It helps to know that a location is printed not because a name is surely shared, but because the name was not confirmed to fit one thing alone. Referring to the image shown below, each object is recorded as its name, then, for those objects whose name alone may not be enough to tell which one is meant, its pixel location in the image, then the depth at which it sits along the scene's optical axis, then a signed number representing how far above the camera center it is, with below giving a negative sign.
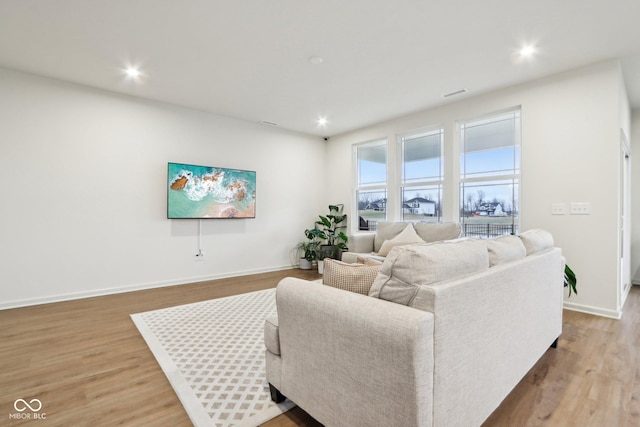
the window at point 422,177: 4.66 +0.53
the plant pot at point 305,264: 5.65 -0.97
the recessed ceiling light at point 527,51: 2.89 +1.53
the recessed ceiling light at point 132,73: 3.32 +1.52
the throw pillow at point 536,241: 2.07 -0.20
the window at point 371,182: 5.44 +0.51
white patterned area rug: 1.66 -1.06
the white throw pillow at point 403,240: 4.17 -0.39
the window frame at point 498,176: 3.85 +0.46
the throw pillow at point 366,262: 1.63 -0.27
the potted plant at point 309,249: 5.52 -0.70
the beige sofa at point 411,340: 1.08 -0.53
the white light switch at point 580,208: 3.23 +0.03
